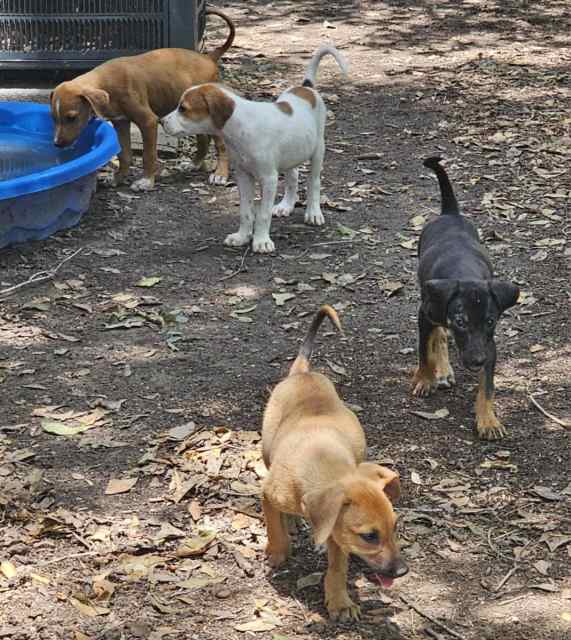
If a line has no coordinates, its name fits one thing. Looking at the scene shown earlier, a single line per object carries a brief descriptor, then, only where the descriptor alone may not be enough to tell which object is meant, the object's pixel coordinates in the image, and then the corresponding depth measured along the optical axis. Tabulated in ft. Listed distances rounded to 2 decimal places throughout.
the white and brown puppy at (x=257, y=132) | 25.71
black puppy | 18.48
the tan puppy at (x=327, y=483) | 13.15
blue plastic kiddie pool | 25.57
